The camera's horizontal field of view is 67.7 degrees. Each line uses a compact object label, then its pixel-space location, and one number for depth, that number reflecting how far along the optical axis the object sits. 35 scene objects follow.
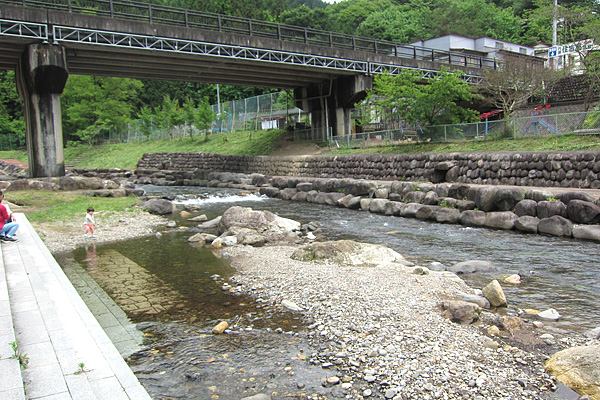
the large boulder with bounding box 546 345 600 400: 4.67
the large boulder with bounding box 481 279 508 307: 7.34
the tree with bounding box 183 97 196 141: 49.91
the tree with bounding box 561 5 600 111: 28.34
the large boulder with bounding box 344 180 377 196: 20.77
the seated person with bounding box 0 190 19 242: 9.77
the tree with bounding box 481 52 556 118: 28.23
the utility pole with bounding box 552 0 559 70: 35.09
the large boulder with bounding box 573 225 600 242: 12.11
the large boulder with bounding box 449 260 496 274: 9.52
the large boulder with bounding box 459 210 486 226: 15.09
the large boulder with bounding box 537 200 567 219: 13.46
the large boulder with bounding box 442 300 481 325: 6.55
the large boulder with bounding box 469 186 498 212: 15.40
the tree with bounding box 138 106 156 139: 57.00
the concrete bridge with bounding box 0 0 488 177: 22.98
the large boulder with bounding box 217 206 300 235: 14.42
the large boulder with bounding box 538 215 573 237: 12.80
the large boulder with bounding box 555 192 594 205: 13.10
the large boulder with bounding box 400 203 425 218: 17.30
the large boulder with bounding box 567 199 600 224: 12.74
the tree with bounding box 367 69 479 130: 24.50
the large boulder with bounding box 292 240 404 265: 10.15
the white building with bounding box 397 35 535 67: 47.50
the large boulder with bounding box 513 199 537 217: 14.16
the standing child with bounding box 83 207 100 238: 13.43
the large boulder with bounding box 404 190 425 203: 18.10
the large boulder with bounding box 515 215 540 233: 13.59
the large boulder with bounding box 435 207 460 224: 15.87
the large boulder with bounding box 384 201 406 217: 18.09
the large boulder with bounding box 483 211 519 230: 14.30
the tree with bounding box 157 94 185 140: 52.22
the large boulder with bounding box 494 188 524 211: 14.85
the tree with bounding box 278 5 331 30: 68.31
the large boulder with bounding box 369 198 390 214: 18.79
